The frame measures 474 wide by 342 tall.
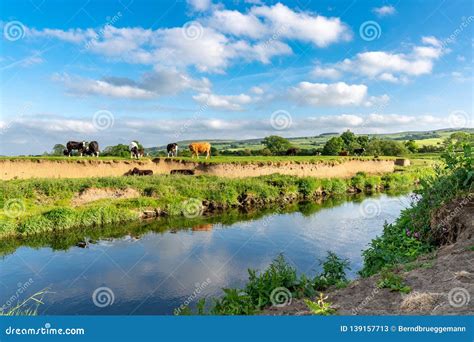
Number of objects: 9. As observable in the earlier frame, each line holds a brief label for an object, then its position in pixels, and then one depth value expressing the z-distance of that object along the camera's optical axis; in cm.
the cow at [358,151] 5563
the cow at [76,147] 3209
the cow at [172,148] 3506
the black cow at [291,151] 5138
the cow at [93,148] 3288
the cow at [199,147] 3731
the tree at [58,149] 3972
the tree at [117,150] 4157
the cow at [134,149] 3303
